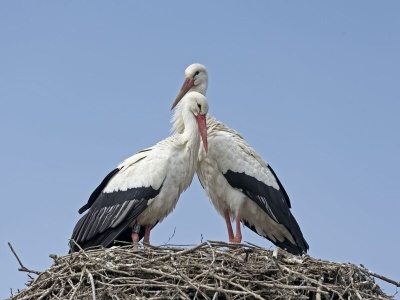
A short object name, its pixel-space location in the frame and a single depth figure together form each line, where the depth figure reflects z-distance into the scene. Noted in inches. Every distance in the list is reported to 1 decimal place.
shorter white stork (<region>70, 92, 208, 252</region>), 799.7
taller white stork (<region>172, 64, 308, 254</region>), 865.5
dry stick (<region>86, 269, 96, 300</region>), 658.8
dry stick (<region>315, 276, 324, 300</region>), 671.8
